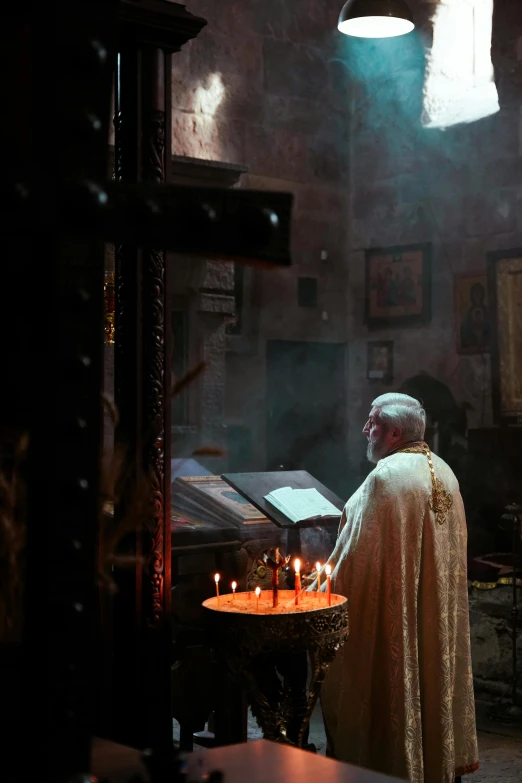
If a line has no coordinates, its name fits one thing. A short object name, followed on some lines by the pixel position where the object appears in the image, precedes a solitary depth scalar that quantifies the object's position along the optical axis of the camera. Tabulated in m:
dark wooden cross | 1.12
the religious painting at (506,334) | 9.94
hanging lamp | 7.63
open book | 5.07
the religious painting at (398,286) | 11.02
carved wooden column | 3.06
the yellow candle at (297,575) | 4.03
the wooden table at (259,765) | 1.87
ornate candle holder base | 3.89
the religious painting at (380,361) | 11.31
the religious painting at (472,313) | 10.31
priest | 4.68
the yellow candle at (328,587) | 4.12
